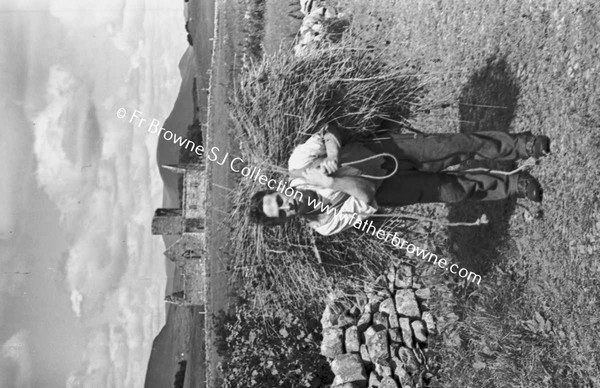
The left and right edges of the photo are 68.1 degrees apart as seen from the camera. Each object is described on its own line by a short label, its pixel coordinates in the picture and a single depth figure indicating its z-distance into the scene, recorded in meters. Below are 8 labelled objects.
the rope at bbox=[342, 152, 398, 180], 3.15
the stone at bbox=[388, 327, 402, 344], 4.50
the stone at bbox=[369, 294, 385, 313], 4.81
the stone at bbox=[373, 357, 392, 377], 4.38
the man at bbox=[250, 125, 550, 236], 3.00
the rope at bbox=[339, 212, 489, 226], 3.77
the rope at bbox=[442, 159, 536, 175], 3.48
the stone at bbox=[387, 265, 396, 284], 4.90
